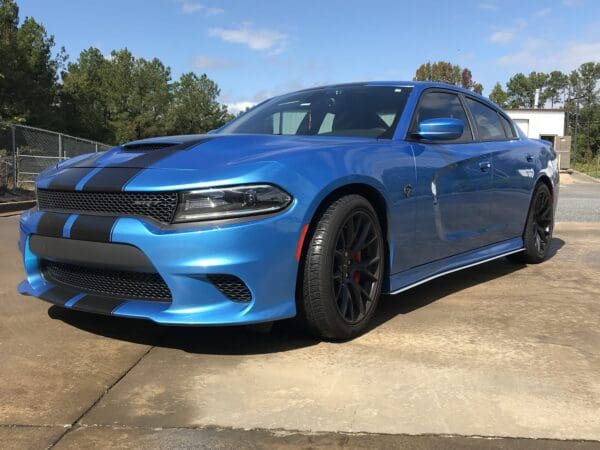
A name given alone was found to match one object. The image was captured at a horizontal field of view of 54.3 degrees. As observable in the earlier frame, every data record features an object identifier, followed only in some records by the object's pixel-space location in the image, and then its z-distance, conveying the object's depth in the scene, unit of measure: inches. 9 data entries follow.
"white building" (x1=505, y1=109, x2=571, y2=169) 1491.1
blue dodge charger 108.8
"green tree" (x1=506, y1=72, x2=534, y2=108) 3978.8
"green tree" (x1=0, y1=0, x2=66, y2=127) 1349.7
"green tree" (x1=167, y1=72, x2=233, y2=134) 2482.8
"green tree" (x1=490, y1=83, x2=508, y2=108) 3584.2
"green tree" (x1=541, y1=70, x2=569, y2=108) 4093.5
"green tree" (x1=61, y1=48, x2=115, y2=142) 1815.9
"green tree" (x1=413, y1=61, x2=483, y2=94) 2338.8
